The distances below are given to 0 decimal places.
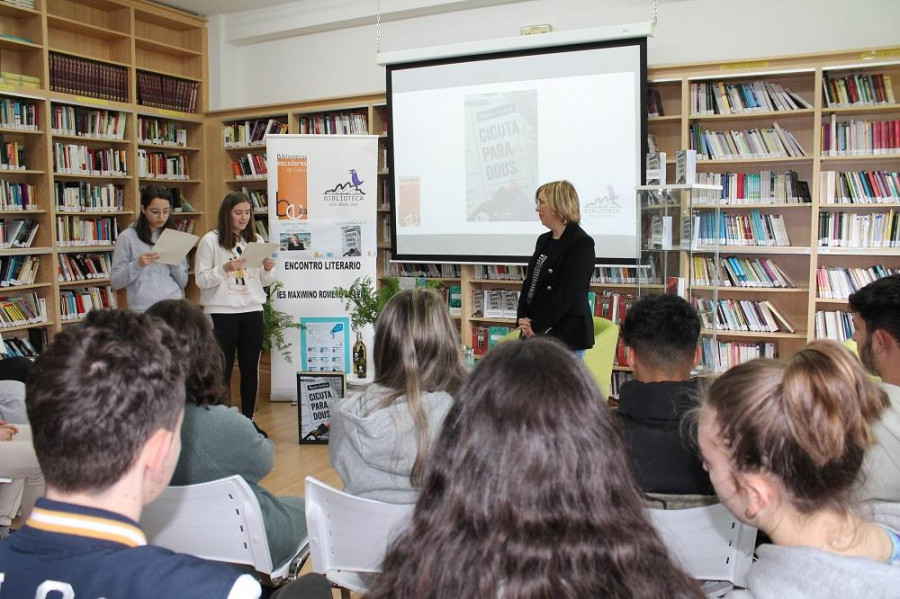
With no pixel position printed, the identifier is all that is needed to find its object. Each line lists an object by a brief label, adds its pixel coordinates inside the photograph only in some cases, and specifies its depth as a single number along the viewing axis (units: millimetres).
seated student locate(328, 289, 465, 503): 1819
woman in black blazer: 3801
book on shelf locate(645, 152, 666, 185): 4301
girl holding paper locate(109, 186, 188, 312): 4527
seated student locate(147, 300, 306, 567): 1972
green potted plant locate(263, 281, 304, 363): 5816
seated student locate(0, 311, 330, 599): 892
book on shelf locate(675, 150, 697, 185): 4121
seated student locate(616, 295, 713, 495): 1781
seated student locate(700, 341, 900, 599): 1026
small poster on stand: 4551
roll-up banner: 5785
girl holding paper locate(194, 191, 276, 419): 4738
